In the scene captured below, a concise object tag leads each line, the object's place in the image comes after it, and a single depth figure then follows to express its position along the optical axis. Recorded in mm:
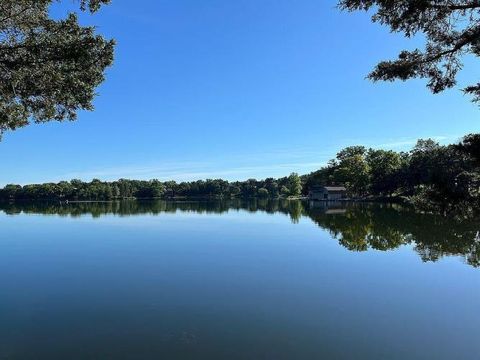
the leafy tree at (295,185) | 134850
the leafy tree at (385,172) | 74644
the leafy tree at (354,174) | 83188
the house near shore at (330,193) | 96000
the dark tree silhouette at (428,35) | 6523
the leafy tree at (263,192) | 161375
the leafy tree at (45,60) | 9602
